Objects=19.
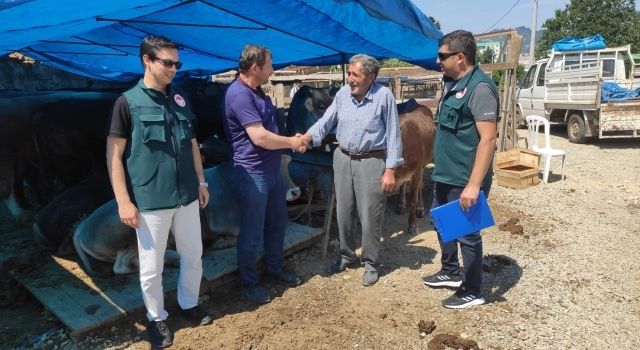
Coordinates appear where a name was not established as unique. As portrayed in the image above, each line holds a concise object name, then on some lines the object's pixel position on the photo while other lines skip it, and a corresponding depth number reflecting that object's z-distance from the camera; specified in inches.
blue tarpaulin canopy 102.9
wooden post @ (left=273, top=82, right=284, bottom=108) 336.8
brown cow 191.5
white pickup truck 371.6
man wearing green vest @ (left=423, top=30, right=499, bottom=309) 111.2
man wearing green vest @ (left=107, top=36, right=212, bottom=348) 96.1
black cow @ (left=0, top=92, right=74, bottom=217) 199.3
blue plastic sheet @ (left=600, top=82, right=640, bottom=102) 378.4
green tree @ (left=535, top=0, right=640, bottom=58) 1113.4
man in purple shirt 119.9
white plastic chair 270.2
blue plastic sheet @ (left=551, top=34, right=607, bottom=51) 475.8
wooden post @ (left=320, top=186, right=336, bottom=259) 169.5
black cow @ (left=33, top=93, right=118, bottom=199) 199.6
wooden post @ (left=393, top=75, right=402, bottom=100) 455.5
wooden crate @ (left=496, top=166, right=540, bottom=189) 259.3
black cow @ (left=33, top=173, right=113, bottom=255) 156.2
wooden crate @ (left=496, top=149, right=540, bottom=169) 276.0
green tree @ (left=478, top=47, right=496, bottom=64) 1160.4
